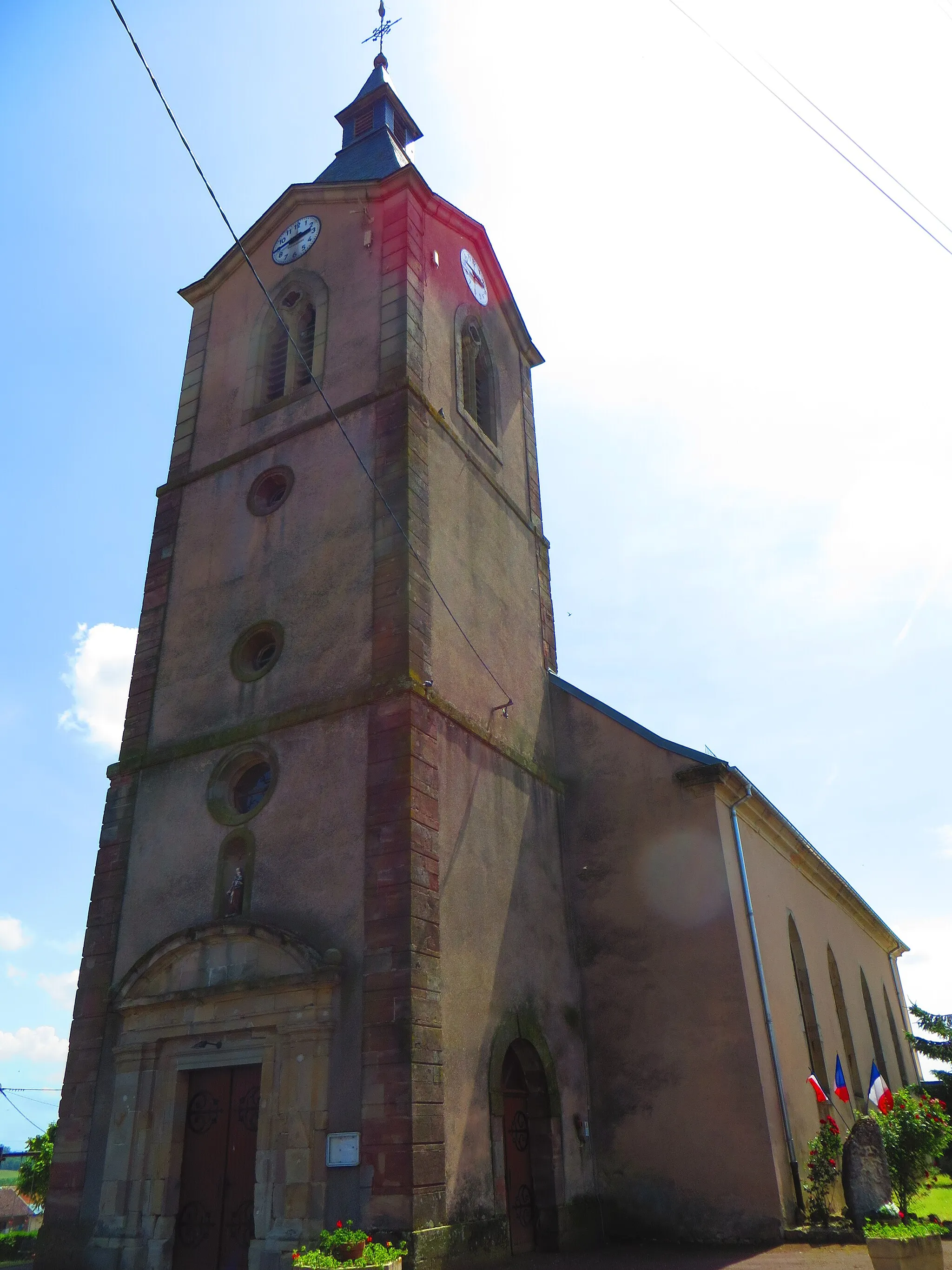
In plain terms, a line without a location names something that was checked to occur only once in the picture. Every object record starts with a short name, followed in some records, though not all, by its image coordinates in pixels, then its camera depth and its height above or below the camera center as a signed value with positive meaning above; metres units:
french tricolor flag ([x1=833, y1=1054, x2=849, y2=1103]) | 14.07 +1.10
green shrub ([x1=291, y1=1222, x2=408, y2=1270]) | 7.45 -0.44
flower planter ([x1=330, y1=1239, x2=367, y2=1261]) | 7.64 -0.42
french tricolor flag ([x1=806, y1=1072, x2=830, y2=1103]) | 12.62 +0.97
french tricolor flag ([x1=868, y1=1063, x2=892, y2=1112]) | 12.26 +0.83
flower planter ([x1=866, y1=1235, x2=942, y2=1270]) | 7.00 -0.55
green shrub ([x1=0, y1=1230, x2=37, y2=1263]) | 26.53 -1.06
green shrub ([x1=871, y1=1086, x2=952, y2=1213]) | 11.73 +0.25
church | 9.77 +3.34
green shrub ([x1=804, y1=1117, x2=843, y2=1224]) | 11.58 +0.02
